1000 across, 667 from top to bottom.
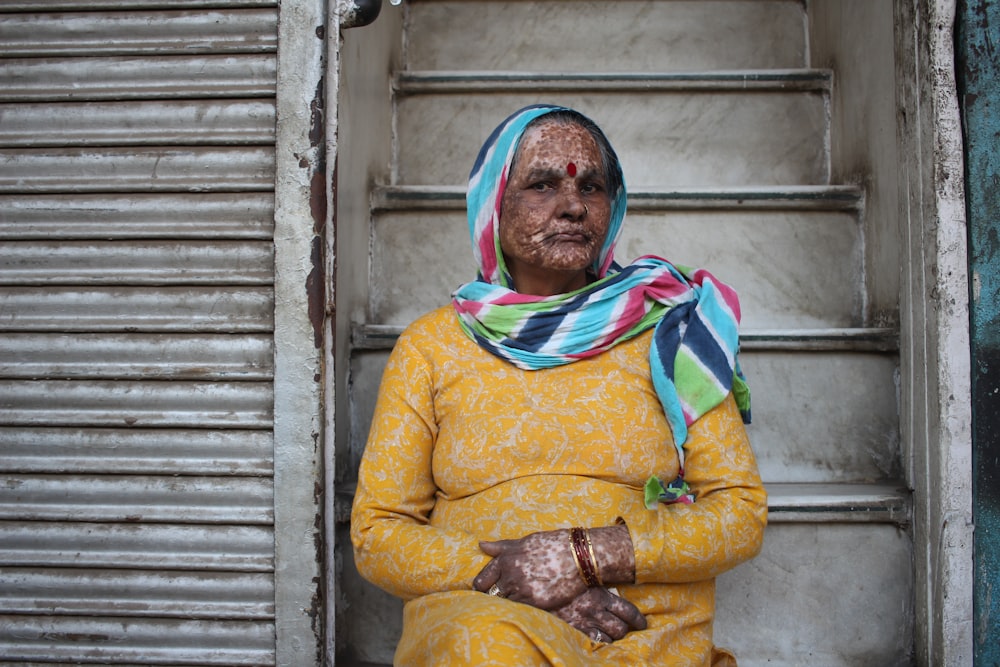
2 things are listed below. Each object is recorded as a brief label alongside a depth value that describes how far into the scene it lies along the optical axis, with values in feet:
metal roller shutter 6.28
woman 4.99
